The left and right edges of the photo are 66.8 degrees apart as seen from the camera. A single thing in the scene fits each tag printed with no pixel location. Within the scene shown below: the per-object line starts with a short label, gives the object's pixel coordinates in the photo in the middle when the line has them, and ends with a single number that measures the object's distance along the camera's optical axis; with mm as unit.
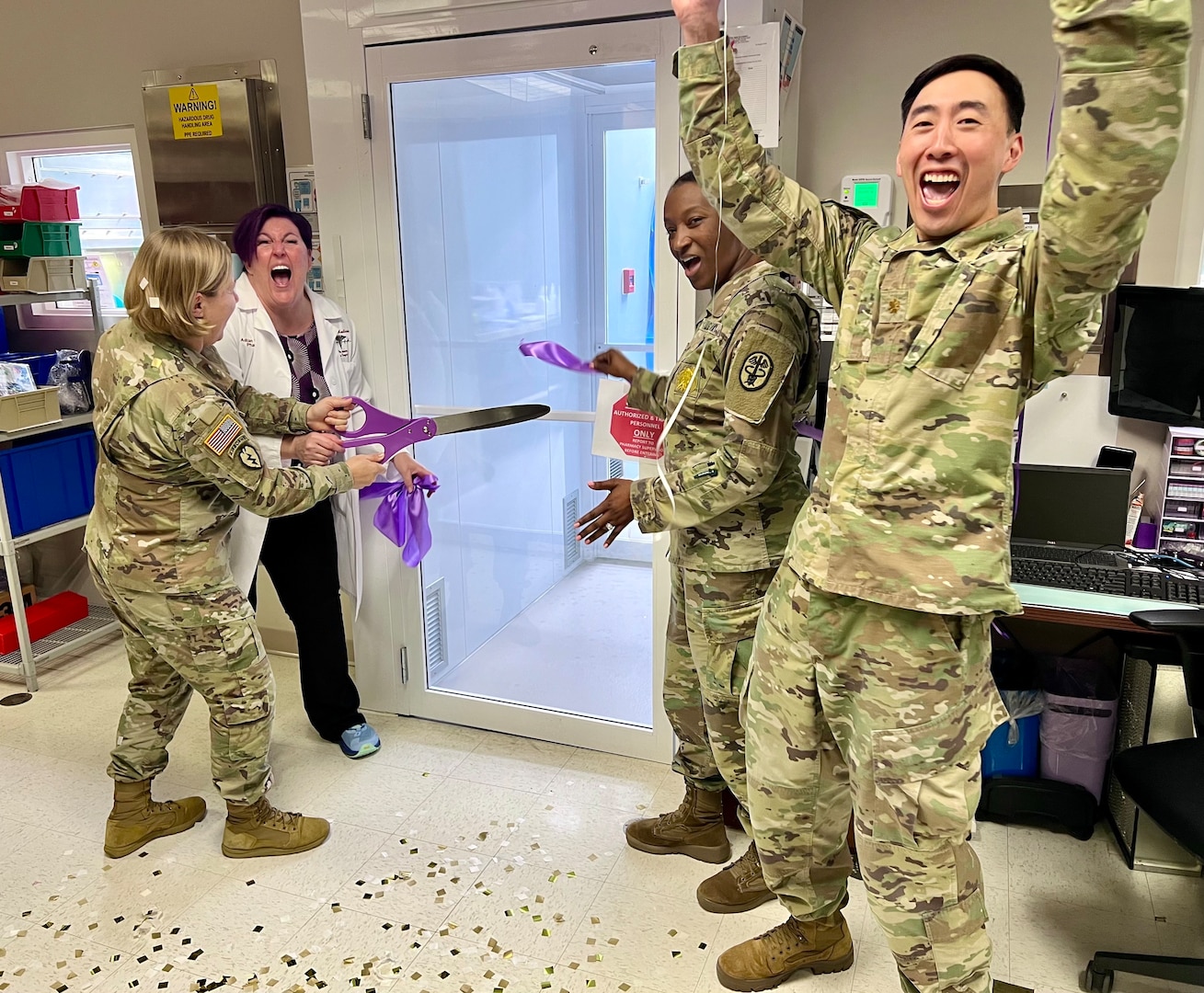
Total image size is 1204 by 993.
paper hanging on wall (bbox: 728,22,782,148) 2000
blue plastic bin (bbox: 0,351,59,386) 3398
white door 2482
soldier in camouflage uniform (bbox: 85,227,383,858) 2008
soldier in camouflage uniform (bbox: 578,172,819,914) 1830
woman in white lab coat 2535
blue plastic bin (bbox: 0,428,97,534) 3258
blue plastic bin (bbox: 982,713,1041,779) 2449
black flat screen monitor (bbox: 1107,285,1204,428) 2213
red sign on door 2383
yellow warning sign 3088
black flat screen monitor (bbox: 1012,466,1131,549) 2398
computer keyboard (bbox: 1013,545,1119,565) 2336
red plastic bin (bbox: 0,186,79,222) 3256
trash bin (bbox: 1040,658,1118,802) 2377
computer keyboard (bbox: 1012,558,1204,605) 2119
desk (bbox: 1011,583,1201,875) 2064
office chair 1737
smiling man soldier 1312
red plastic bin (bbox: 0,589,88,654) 3496
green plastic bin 3256
